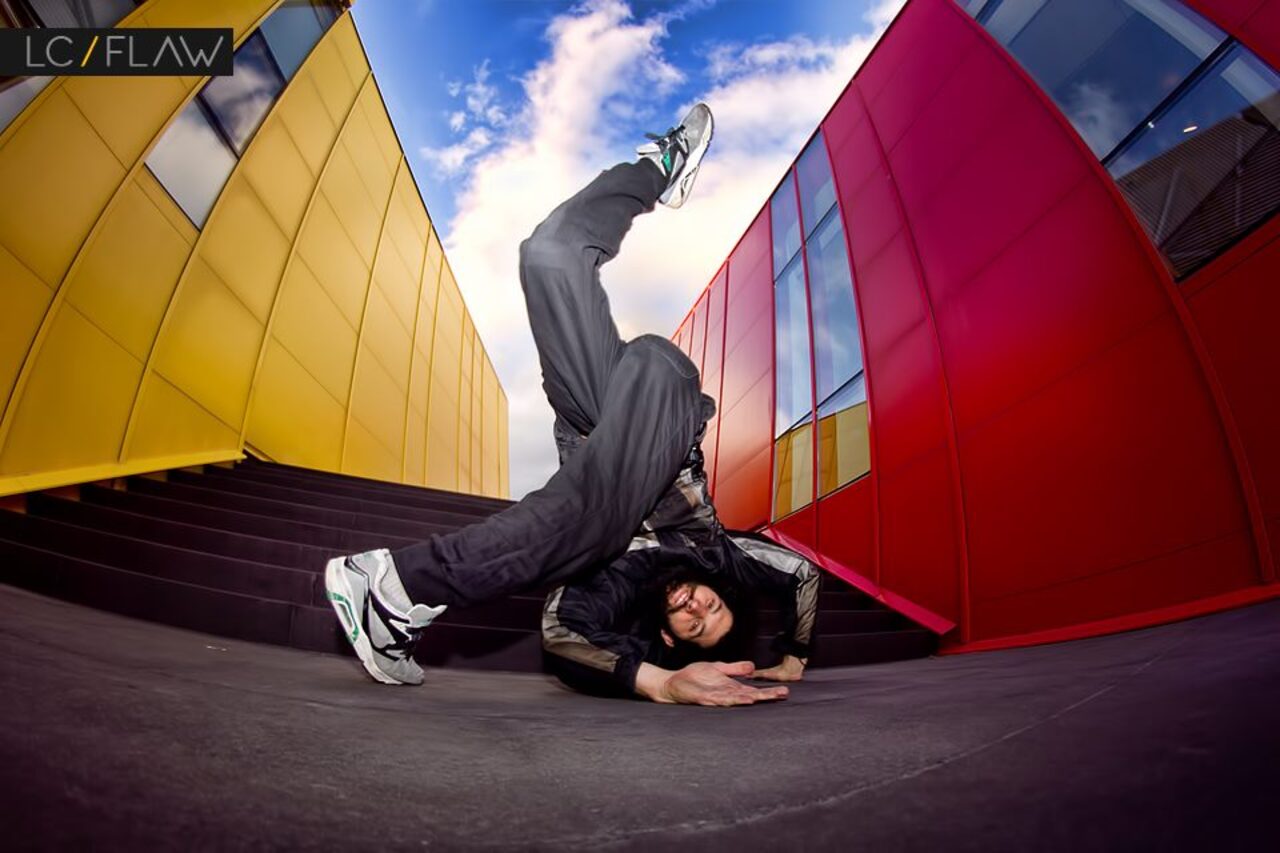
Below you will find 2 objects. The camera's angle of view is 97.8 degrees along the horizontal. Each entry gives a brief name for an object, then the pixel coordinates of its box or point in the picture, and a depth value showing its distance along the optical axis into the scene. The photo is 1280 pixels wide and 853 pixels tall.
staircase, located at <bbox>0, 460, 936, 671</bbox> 2.44
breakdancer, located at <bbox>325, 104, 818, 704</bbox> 1.69
